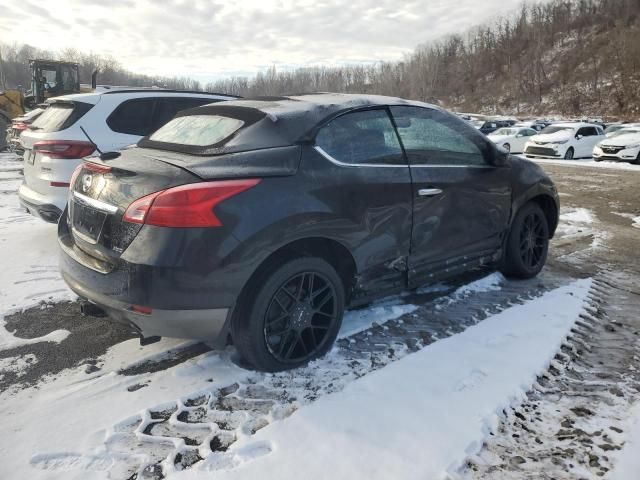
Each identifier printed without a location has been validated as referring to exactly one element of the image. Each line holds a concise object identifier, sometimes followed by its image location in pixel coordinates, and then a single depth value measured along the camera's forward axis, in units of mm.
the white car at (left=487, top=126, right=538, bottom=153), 23984
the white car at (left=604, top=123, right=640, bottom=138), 26702
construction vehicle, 18616
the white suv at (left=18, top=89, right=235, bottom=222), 5184
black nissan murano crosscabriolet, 2645
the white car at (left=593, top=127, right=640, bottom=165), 18641
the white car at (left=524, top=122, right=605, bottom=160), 21172
